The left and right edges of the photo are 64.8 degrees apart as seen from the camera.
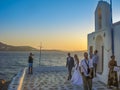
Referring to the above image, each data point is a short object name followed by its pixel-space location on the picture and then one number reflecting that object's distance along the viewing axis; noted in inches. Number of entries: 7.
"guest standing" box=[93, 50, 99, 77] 241.3
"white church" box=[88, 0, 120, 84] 203.1
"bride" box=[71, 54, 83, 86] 219.4
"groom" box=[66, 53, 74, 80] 243.5
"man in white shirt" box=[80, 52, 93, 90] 153.1
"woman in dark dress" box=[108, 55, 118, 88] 184.2
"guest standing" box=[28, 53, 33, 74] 303.4
